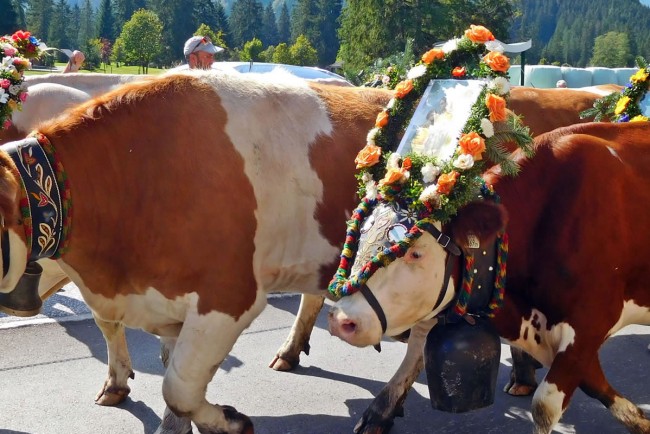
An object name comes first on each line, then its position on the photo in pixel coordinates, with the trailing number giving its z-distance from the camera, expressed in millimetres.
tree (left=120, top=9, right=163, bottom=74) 49369
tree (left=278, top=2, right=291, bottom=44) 120575
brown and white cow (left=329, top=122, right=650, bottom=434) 3344
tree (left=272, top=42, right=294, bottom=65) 54531
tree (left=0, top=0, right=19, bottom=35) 54906
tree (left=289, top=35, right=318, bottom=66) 59750
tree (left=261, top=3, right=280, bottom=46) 117112
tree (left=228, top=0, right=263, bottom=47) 100000
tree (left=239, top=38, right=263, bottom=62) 62734
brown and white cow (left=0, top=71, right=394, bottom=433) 3338
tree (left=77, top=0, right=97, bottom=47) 103144
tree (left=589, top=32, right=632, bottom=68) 84625
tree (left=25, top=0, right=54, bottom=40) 89875
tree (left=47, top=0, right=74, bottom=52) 85688
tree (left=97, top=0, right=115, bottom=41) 88500
